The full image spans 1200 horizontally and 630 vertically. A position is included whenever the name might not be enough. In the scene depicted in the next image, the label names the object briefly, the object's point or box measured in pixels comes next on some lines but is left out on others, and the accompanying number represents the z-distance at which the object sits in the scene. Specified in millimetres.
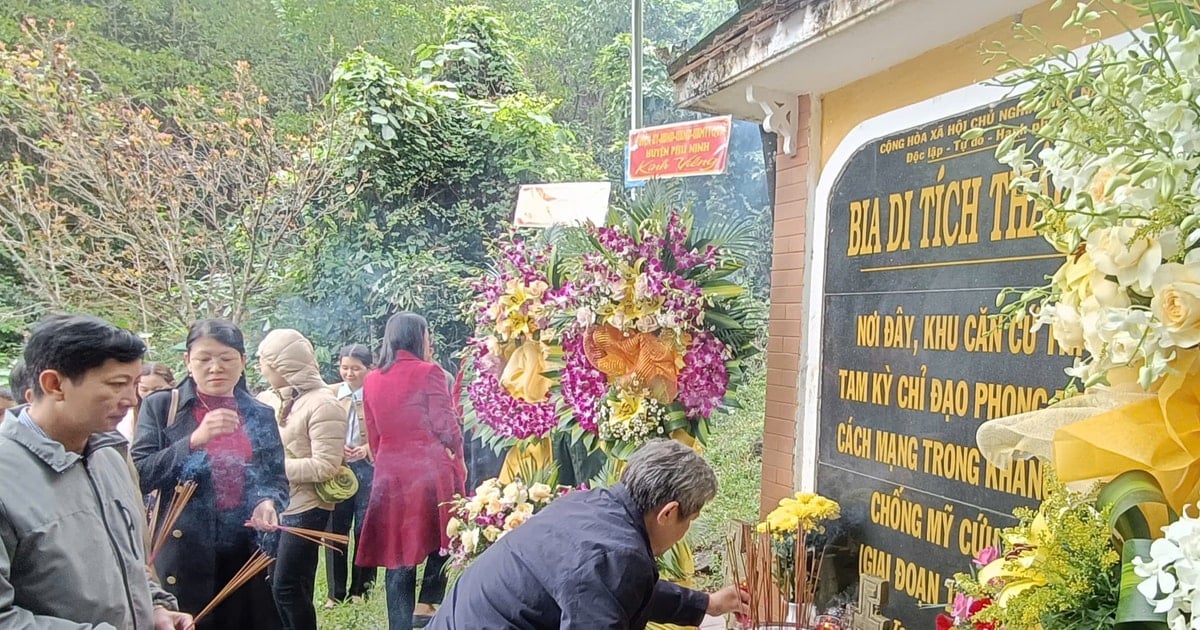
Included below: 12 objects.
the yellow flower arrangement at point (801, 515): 2363
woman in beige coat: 3176
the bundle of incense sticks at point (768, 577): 2227
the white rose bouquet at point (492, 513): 2848
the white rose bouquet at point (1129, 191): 773
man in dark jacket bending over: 1649
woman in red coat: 3408
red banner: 3668
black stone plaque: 1934
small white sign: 3807
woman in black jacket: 2928
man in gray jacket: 1550
